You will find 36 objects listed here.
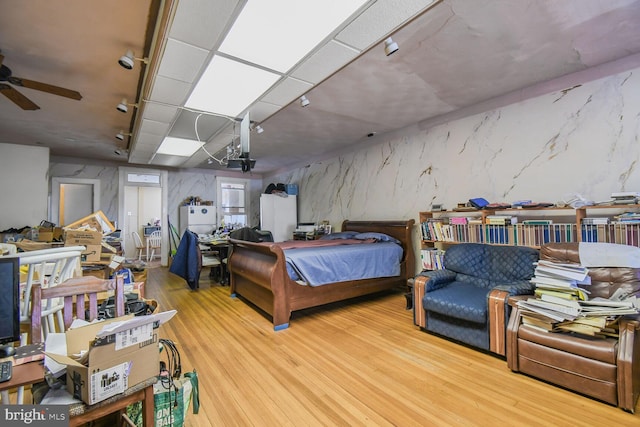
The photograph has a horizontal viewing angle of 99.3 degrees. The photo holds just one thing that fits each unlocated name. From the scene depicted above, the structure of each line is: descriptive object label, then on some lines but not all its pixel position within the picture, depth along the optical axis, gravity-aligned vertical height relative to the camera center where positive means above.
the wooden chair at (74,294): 1.29 -0.39
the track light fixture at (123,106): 3.15 +1.31
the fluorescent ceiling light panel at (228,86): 2.41 +1.32
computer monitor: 1.07 -0.31
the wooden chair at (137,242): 7.78 -0.68
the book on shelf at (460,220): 3.30 -0.07
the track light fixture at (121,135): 4.46 +1.39
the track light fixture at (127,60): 2.19 +1.29
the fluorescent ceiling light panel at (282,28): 1.70 +1.32
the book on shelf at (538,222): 2.72 -0.08
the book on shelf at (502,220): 2.98 -0.06
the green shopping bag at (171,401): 1.23 -0.85
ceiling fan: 2.29 +1.16
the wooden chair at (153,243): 7.79 -0.71
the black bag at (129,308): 1.73 -0.61
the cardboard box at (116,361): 0.92 -0.52
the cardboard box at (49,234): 3.63 -0.20
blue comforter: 3.13 -0.59
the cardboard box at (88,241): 2.78 -0.23
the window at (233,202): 7.88 +0.46
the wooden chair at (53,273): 1.49 -0.34
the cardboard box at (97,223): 3.46 -0.06
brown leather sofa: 1.64 -0.93
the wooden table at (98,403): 0.90 -0.65
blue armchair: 2.26 -0.75
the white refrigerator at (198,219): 6.86 -0.03
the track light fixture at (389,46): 2.05 +1.29
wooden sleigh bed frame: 2.98 -0.84
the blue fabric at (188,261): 4.55 -0.73
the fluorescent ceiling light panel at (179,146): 4.68 +1.33
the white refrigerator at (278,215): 6.68 +0.04
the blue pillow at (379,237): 4.26 -0.34
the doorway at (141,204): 6.59 +0.44
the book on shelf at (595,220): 2.39 -0.06
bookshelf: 2.36 -0.13
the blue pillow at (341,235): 4.63 -0.34
